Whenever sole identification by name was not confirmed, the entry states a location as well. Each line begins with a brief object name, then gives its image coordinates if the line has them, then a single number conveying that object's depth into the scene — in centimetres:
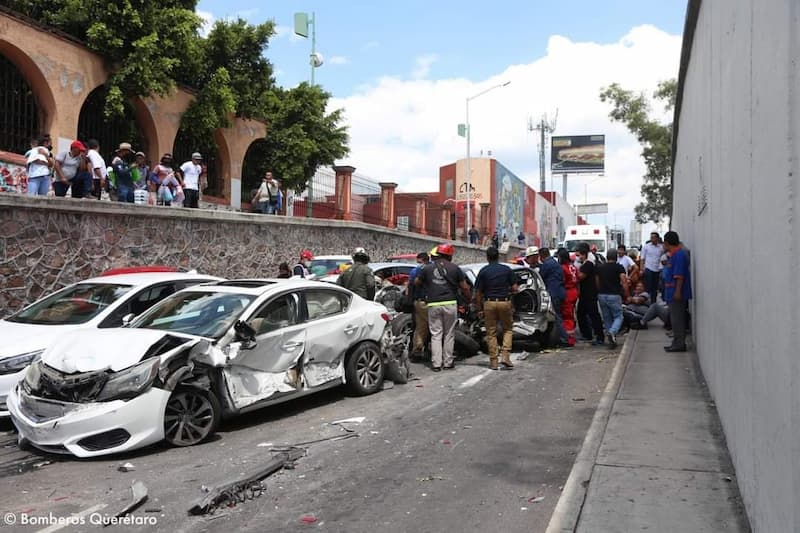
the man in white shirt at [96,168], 1286
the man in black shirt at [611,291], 1189
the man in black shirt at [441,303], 1011
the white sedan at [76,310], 693
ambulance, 2742
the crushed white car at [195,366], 577
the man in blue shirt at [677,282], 964
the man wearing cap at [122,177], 1381
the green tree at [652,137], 3978
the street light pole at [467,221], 3759
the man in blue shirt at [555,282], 1210
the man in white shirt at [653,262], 1471
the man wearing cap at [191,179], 1592
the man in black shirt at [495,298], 1006
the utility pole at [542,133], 7250
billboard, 8844
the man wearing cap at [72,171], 1232
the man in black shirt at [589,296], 1235
